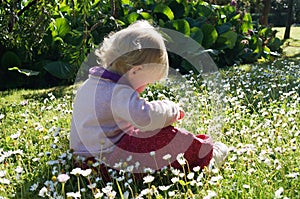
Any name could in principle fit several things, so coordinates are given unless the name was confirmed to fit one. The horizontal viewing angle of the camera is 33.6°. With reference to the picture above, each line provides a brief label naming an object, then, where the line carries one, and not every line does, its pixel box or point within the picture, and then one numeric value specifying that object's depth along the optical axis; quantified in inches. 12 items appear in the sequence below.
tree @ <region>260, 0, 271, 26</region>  610.5
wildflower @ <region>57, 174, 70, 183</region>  88.0
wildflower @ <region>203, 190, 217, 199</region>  85.0
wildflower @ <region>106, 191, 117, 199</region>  85.2
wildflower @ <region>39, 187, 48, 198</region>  90.7
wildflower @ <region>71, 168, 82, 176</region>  91.5
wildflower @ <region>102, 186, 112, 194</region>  88.6
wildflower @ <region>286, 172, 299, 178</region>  93.4
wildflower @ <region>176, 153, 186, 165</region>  100.5
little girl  113.2
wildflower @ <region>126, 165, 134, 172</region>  106.0
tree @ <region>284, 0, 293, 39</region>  605.9
